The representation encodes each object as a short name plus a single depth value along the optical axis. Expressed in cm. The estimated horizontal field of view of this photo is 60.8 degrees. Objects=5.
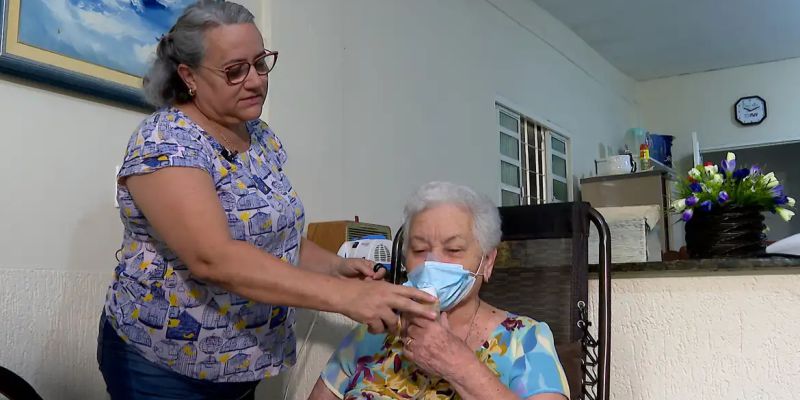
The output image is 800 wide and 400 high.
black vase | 164
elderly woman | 131
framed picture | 163
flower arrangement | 164
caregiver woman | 116
